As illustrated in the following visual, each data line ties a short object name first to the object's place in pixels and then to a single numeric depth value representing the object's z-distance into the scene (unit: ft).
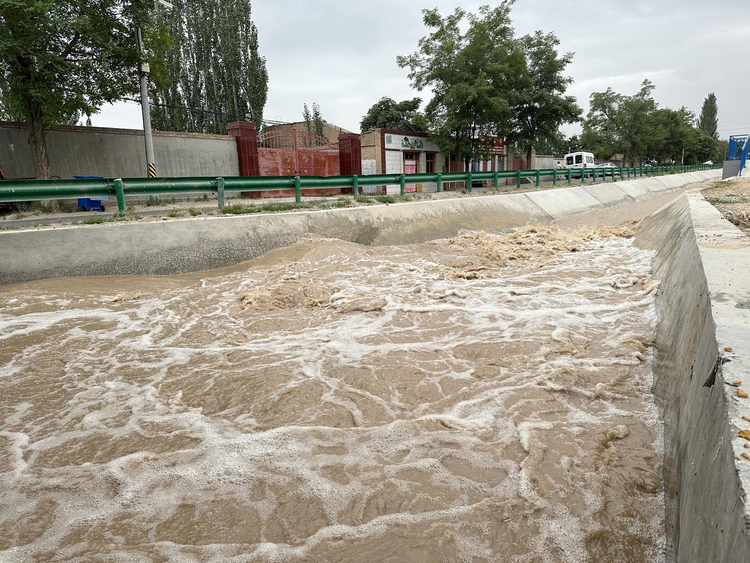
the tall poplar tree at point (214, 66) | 112.57
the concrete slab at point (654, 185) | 94.56
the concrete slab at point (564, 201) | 50.46
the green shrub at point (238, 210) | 31.58
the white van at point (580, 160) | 136.98
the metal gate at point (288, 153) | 69.31
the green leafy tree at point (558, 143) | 110.38
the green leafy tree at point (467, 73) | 88.33
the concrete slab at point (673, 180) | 110.11
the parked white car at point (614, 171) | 93.19
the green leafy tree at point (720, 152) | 337.21
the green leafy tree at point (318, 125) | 128.06
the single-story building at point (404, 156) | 89.35
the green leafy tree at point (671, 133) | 199.21
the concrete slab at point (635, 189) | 80.07
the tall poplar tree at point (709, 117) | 343.26
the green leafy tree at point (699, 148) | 252.62
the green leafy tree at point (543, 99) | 104.78
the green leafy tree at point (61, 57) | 40.96
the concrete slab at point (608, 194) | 66.18
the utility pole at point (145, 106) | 49.92
